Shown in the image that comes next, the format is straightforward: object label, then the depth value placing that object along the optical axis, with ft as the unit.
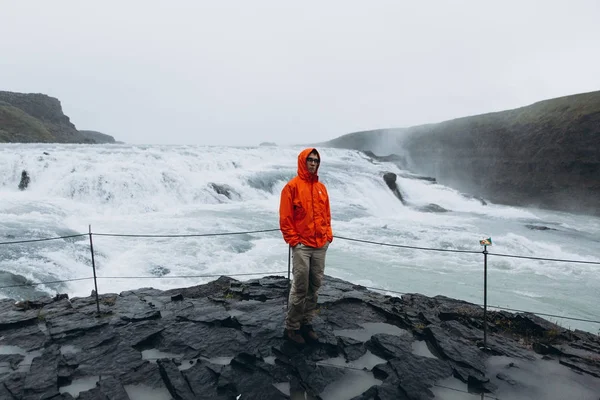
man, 14.15
